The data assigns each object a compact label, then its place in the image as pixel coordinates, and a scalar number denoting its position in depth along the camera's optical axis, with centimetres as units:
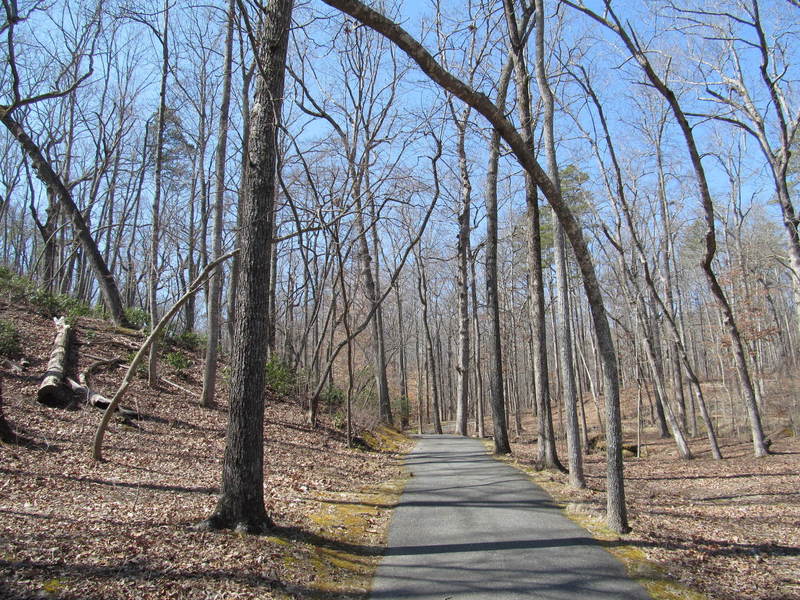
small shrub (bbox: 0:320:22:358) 1046
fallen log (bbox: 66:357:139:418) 961
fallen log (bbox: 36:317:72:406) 921
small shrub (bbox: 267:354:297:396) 1614
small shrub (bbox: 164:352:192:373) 1408
